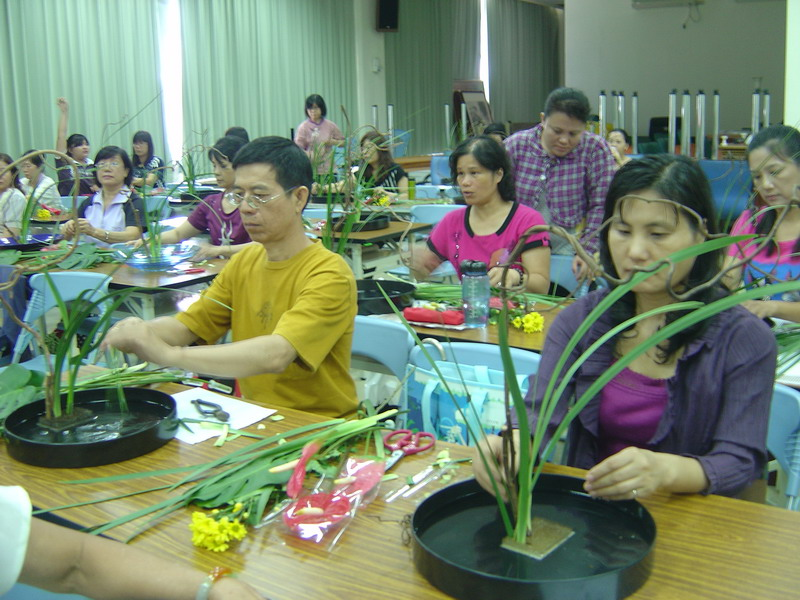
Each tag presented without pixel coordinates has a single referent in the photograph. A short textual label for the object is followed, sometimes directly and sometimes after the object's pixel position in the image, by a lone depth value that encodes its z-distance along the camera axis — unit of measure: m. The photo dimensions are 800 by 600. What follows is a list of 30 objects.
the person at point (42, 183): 5.96
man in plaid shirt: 3.65
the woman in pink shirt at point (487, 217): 3.14
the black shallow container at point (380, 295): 2.71
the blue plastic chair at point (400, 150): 11.05
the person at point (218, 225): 3.84
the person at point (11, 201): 4.92
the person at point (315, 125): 8.89
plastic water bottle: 2.59
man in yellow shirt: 1.94
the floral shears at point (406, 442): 1.51
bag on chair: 1.77
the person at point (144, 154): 7.54
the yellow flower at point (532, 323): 2.50
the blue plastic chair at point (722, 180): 4.64
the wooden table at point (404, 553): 1.05
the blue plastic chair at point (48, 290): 2.73
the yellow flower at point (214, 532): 1.19
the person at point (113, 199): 4.53
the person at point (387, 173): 5.88
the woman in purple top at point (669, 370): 1.35
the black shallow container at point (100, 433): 1.50
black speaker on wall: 11.20
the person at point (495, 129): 6.89
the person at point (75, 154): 6.49
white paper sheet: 1.65
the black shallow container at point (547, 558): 0.98
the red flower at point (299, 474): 1.32
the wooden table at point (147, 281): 3.30
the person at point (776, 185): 2.74
